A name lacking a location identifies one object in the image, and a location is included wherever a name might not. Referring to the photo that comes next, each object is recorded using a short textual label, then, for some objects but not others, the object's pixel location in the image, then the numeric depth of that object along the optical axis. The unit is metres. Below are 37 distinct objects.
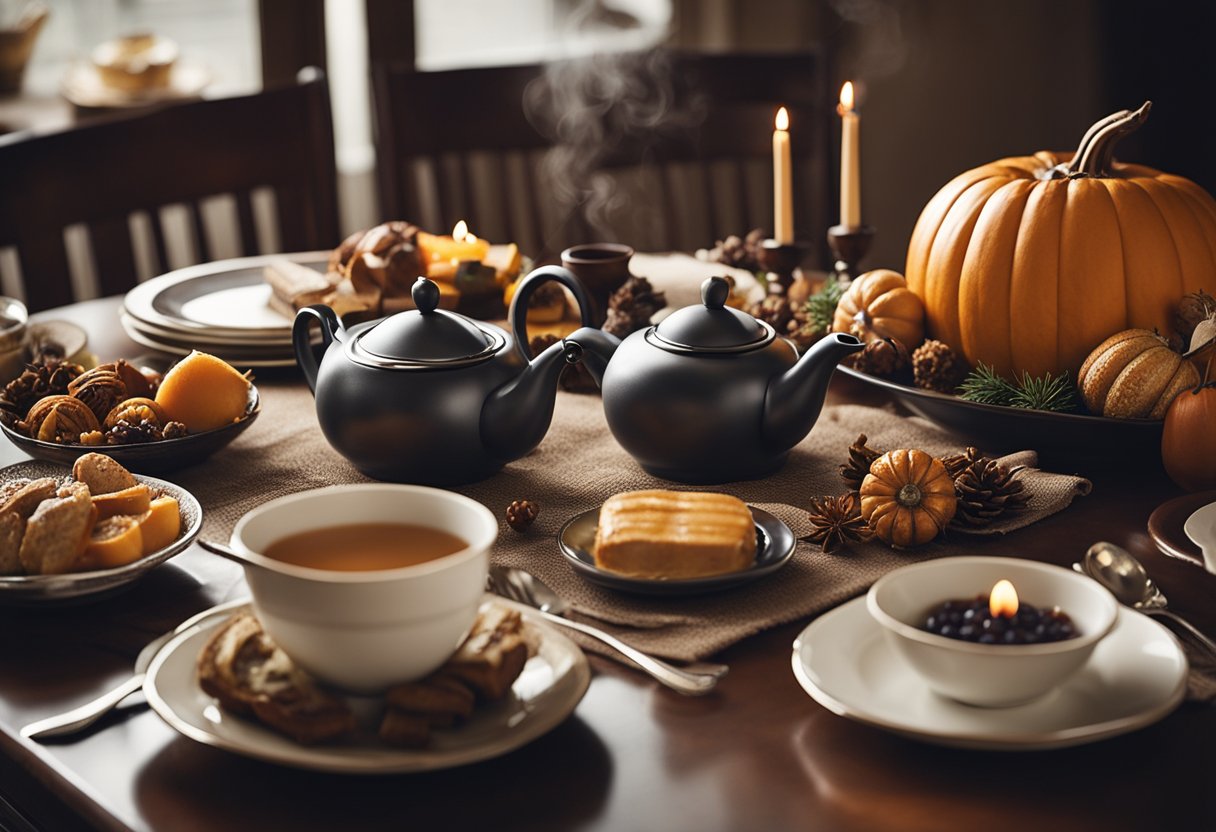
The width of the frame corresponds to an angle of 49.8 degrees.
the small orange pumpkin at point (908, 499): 1.11
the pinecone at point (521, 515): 1.16
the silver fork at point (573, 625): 0.89
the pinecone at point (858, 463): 1.23
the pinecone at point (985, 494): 1.16
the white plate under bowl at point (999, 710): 0.78
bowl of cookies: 0.98
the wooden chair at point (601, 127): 2.53
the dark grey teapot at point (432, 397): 1.23
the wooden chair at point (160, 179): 2.04
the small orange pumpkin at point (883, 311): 1.48
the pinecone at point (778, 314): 1.67
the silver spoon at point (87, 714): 0.85
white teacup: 0.76
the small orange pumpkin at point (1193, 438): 1.20
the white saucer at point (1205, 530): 1.03
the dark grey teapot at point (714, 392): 1.22
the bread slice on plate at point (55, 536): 0.98
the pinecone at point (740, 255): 1.92
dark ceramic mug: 1.63
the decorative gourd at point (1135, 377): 1.26
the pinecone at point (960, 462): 1.20
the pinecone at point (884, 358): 1.46
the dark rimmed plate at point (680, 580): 1.00
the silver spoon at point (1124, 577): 0.99
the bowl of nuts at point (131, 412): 1.26
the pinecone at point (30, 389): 1.33
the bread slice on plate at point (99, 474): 1.08
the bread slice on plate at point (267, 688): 0.79
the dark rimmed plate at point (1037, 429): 1.26
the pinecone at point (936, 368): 1.43
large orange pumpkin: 1.37
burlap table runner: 1.00
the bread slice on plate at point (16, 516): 0.99
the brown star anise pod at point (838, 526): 1.12
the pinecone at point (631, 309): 1.58
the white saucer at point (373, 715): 0.77
